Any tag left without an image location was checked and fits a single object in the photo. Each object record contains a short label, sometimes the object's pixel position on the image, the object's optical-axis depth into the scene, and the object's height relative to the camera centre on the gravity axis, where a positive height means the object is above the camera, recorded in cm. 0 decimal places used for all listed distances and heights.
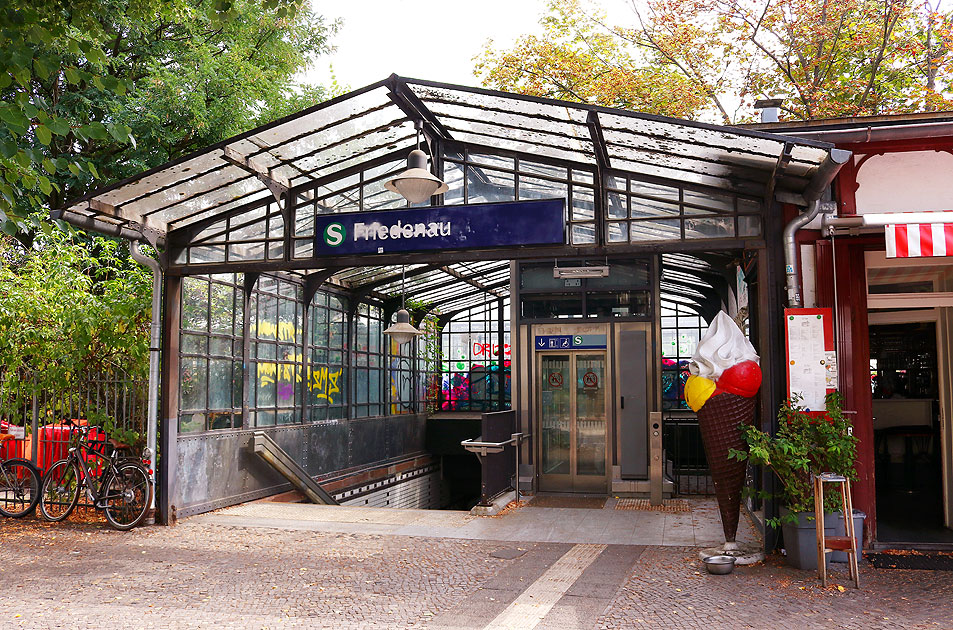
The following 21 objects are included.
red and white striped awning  634 +100
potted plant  648 -74
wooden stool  618 -130
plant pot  657 -141
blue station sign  784 +143
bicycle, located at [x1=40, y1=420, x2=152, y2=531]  879 -124
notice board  696 +10
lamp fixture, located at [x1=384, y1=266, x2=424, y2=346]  1207 +63
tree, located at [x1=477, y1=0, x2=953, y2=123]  1678 +705
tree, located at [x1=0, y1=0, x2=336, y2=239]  1430 +529
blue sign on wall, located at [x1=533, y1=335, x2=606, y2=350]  1136 +39
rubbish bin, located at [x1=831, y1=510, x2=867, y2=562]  655 -131
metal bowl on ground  658 -161
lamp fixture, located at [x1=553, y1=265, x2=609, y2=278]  1034 +126
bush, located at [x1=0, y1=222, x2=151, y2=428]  951 +55
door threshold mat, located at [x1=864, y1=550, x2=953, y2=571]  666 -164
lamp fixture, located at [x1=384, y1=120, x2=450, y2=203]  686 +161
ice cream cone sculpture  695 -30
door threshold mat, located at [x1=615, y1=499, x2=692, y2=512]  1019 -176
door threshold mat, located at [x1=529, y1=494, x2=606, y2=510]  1042 -176
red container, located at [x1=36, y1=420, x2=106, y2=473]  991 -86
